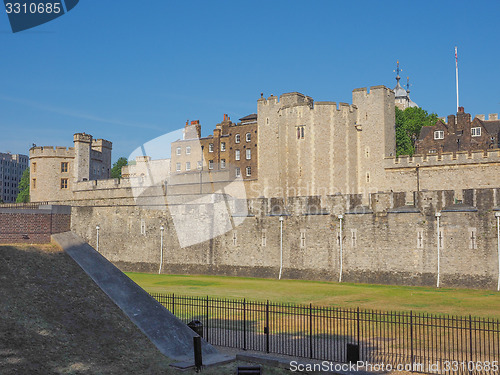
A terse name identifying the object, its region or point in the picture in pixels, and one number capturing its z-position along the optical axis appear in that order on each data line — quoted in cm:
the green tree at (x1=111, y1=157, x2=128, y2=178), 11588
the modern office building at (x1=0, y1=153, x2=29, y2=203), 17125
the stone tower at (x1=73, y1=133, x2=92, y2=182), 6197
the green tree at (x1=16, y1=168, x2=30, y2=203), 11156
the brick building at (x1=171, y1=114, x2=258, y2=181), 6725
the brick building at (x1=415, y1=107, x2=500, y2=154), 6144
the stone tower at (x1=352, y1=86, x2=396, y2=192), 4988
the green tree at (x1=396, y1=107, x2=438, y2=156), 6838
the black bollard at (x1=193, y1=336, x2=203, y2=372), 1386
